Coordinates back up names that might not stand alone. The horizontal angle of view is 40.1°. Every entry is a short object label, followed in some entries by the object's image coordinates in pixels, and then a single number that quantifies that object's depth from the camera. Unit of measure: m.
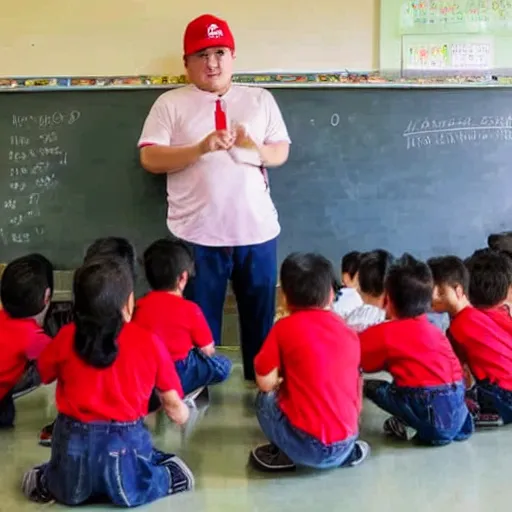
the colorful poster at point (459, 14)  3.32
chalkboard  3.40
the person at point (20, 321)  2.48
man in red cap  2.87
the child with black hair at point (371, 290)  2.78
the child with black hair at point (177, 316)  2.56
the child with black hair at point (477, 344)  2.50
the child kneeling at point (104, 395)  1.97
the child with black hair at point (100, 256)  2.59
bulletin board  3.32
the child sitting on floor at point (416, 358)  2.36
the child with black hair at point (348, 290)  2.99
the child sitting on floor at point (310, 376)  2.14
